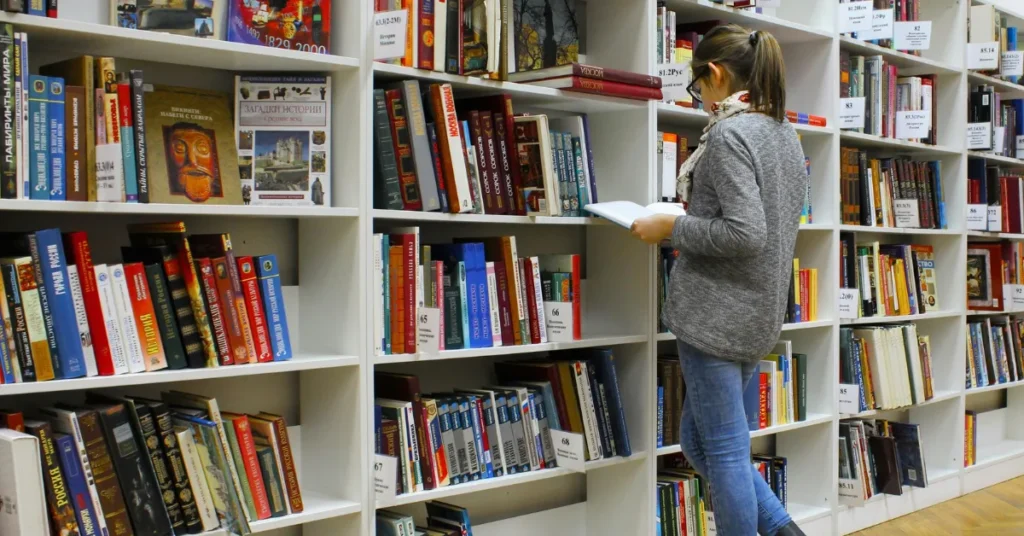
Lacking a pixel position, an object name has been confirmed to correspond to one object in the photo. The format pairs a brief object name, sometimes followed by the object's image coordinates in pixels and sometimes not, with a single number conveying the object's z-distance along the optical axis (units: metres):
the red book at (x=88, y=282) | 1.78
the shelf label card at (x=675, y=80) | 2.66
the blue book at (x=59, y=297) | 1.72
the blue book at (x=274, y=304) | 2.03
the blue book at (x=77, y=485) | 1.72
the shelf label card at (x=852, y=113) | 3.36
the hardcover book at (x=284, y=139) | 2.14
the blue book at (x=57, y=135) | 1.74
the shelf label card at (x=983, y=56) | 4.04
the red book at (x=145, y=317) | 1.84
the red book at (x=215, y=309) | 1.93
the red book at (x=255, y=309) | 2.00
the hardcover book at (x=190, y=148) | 1.98
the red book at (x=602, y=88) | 2.44
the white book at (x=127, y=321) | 1.81
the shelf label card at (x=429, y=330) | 2.21
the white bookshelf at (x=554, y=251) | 2.07
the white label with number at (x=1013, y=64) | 4.29
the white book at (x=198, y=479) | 1.88
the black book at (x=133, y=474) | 1.78
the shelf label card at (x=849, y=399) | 3.42
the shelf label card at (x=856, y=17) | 3.33
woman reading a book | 2.12
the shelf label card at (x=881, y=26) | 3.41
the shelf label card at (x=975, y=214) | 4.13
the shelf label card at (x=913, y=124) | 3.63
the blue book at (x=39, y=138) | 1.72
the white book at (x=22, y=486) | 1.63
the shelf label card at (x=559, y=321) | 2.52
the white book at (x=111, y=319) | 1.79
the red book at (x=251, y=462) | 1.97
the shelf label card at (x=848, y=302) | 3.41
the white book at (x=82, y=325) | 1.76
